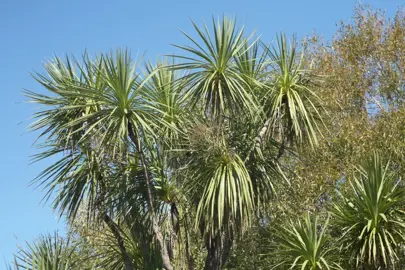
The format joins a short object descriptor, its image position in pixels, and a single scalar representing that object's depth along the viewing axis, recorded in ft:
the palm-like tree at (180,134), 43.26
